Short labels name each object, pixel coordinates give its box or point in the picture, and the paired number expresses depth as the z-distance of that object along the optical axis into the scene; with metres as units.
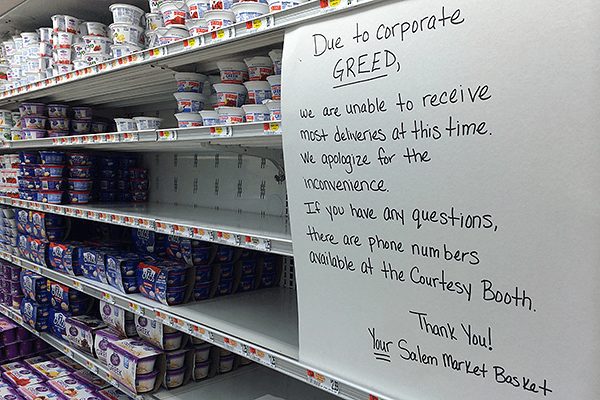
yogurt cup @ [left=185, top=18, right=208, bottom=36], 1.55
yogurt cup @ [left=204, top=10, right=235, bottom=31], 1.47
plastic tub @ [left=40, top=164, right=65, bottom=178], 2.54
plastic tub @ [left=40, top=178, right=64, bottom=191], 2.55
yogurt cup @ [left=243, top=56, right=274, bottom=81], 1.49
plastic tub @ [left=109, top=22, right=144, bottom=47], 2.06
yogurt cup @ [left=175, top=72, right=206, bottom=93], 1.77
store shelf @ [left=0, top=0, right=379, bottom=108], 1.20
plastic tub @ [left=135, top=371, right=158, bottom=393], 1.81
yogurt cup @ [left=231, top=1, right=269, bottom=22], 1.39
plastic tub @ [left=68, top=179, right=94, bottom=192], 2.56
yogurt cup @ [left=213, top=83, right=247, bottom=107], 1.57
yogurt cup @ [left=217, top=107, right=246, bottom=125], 1.53
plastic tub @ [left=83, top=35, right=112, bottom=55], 2.22
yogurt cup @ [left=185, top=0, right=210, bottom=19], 1.58
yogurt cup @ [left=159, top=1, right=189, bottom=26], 1.70
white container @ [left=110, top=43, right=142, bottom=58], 2.04
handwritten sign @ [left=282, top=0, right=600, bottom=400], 0.76
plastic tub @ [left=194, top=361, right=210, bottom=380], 1.93
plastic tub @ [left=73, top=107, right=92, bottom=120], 2.72
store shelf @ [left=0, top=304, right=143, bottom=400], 1.97
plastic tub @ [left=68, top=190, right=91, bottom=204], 2.57
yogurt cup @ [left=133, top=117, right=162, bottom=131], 1.93
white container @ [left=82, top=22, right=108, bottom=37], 2.23
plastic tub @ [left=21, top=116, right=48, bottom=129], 2.68
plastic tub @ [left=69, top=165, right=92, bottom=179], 2.57
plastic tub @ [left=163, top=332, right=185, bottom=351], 1.90
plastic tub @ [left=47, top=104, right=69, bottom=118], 2.69
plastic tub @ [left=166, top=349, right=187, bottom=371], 1.88
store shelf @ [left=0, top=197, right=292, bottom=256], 1.41
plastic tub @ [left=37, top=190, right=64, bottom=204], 2.55
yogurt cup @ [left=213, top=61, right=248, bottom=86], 1.59
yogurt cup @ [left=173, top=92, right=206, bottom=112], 1.73
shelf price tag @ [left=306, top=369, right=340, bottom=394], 1.12
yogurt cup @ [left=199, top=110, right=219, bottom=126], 1.60
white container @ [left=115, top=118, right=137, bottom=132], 2.01
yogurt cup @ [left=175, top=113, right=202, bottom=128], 1.70
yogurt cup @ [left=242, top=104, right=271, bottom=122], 1.45
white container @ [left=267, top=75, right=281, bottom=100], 1.40
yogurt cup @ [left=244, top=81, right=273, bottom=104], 1.48
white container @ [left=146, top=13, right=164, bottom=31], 1.91
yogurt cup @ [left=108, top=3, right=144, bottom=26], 2.07
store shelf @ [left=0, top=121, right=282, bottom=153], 1.34
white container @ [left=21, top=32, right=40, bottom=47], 2.63
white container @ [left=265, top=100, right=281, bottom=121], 1.37
